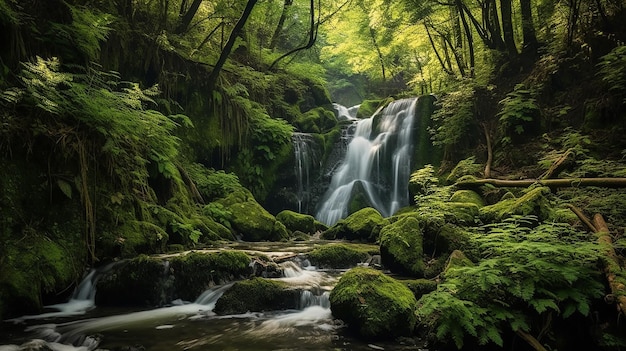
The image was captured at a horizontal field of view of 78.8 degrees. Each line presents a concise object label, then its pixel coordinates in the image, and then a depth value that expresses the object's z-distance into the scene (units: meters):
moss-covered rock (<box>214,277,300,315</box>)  5.66
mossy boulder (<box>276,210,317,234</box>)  12.81
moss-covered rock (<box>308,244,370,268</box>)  7.72
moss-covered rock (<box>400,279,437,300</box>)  5.46
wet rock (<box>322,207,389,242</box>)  10.70
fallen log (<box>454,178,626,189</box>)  5.41
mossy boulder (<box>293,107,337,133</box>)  18.08
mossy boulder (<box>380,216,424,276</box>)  6.62
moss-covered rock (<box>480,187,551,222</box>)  5.80
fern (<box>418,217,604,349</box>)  3.49
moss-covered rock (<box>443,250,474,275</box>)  5.11
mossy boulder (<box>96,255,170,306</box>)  5.94
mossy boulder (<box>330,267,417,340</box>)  4.53
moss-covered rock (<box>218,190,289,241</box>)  10.86
